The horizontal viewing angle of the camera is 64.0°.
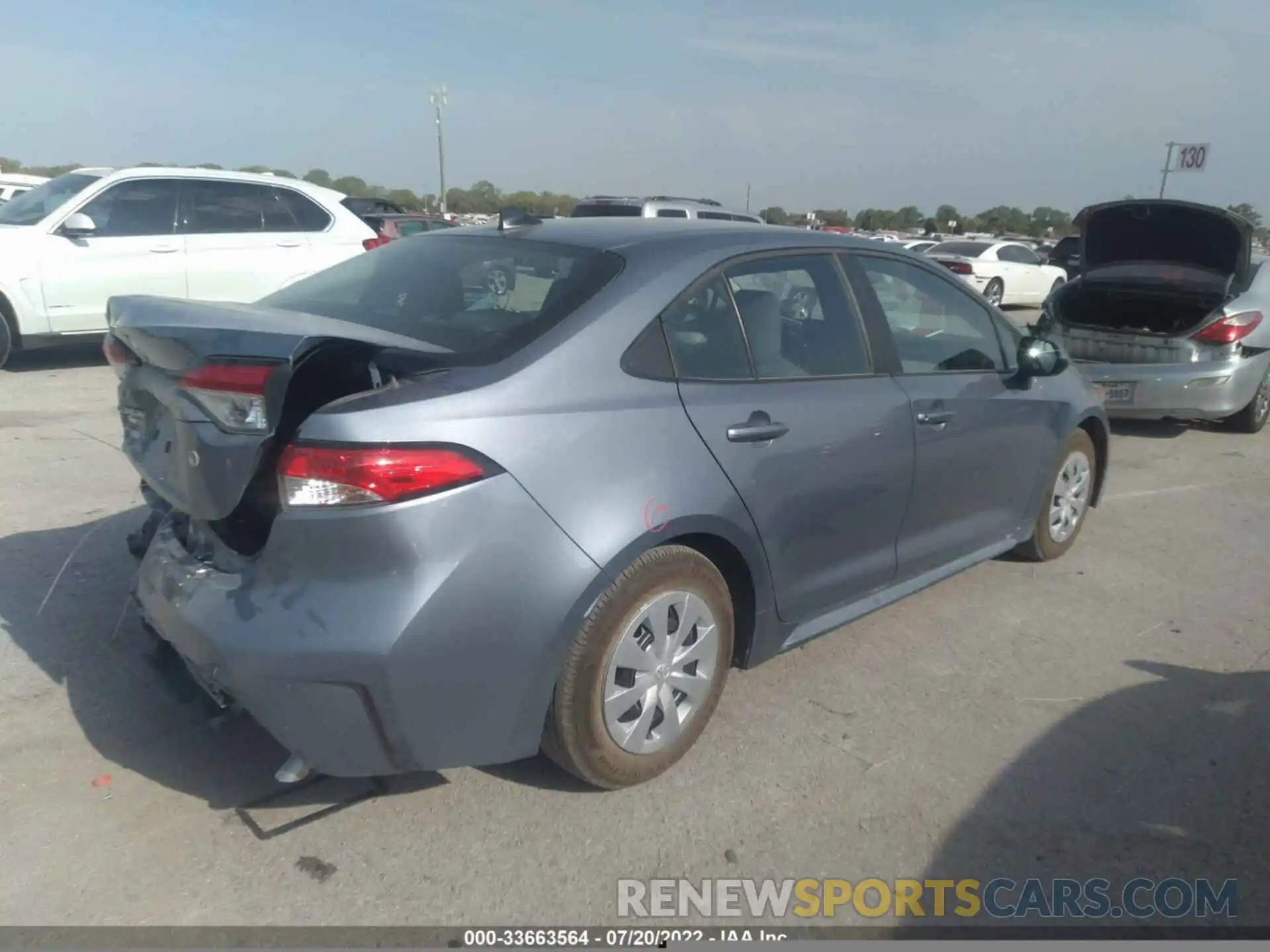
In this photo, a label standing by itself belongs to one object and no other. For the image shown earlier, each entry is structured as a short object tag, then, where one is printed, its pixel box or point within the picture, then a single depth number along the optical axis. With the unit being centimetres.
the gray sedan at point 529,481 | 248
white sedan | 1855
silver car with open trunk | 776
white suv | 880
